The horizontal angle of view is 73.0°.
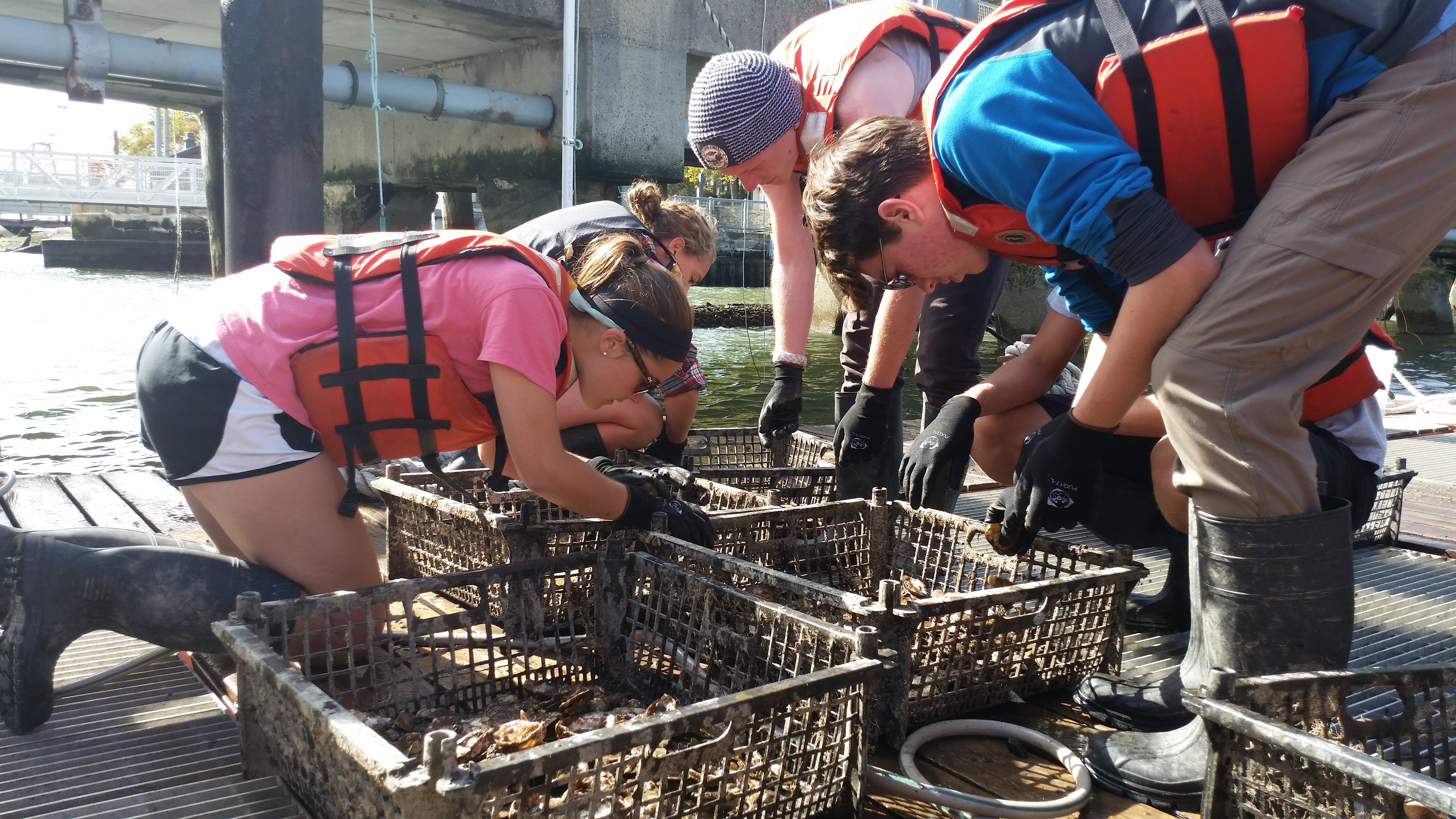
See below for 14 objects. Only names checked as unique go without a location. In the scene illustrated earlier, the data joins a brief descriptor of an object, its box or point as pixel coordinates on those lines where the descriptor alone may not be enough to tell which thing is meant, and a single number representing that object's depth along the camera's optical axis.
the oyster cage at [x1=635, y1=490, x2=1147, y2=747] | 1.69
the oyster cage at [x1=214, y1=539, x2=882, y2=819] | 1.12
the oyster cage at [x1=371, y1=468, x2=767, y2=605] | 2.16
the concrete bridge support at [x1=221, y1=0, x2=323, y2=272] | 2.99
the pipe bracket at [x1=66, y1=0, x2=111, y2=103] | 4.93
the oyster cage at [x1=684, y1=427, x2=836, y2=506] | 2.97
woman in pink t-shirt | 1.75
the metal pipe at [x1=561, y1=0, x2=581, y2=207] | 5.43
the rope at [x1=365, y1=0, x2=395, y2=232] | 5.00
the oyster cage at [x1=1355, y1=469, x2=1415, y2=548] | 2.97
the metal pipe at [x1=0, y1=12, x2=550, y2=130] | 4.97
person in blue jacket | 1.38
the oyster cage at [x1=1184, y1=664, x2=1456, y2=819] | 1.08
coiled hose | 1.42
